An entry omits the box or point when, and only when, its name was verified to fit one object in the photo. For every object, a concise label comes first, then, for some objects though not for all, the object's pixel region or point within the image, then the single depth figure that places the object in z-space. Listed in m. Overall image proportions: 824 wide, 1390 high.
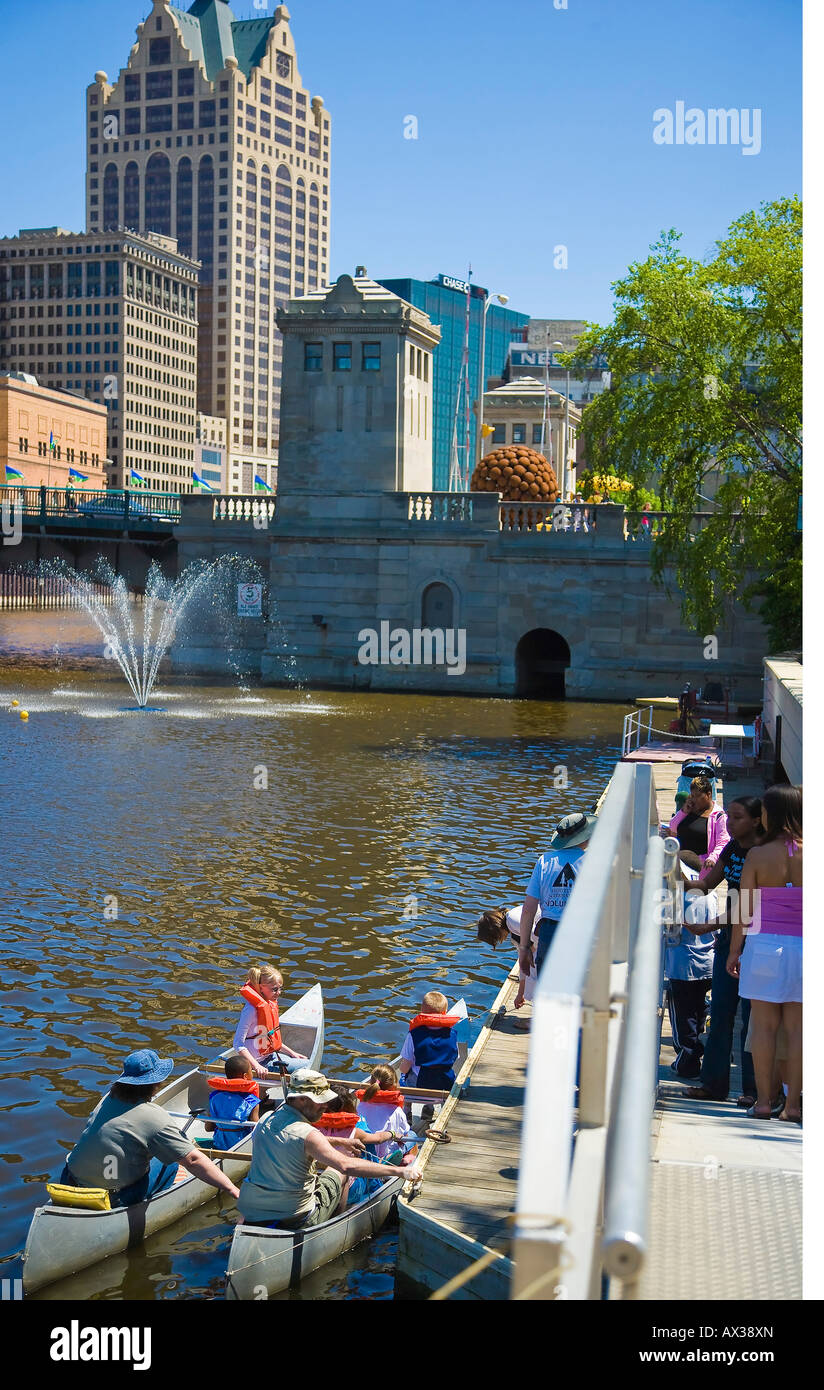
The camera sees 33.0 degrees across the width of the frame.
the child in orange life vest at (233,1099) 10.84
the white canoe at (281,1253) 8.56
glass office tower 175.75
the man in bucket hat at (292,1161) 8.96
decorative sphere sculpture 50.41
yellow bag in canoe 9.06
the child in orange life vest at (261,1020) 12.31
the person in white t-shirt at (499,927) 12.17
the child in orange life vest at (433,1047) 11.50
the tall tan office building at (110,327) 179.75
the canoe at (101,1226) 8.74
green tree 31.44
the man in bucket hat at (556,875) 9.83
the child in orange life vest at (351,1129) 9.78
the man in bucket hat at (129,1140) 9.18
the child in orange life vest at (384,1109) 10.20
